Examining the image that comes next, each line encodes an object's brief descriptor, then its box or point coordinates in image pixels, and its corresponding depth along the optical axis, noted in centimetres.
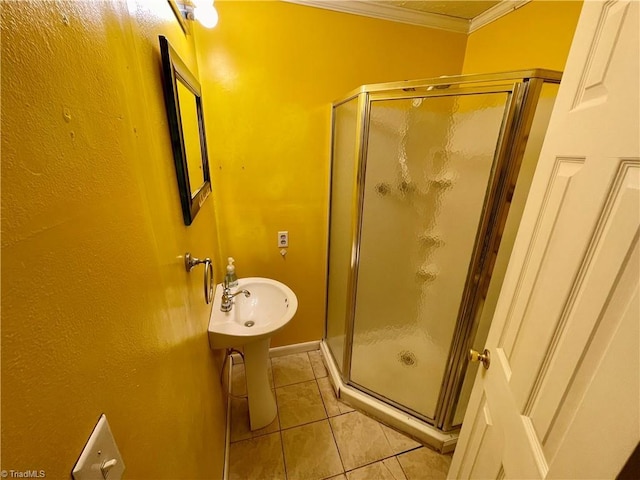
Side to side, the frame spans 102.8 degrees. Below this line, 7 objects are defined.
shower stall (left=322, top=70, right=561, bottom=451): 101
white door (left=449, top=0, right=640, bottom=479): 39
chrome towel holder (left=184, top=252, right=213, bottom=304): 86
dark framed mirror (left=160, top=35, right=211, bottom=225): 71
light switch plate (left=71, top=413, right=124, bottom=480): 31
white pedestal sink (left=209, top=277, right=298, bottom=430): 119
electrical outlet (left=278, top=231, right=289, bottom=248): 176
